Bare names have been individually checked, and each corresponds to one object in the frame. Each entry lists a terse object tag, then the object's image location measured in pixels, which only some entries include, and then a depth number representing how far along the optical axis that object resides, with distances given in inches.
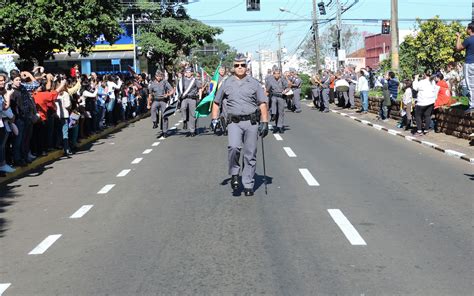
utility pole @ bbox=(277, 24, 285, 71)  3828.7
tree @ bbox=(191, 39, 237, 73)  5791.3
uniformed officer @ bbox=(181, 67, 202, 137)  738.2
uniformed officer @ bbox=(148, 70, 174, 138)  772.6
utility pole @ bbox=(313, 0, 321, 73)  1888.5
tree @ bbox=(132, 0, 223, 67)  2534.4
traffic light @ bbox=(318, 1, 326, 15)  1798.7
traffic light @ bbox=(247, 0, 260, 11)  1215.6
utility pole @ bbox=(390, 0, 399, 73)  998.4
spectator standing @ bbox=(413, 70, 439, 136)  685.3
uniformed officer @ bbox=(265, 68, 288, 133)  729.6
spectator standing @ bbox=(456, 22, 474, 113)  492.7
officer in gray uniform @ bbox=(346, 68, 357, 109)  1226.6
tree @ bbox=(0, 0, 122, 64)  1082.7
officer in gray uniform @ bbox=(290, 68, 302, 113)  1111.6
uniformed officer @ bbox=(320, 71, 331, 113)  1226.6
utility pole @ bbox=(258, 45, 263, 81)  5791.3
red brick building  4163.9
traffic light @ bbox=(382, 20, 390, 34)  1768.8
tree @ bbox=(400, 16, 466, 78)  1562.5
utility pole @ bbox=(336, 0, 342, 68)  1528.1
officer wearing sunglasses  366.3
